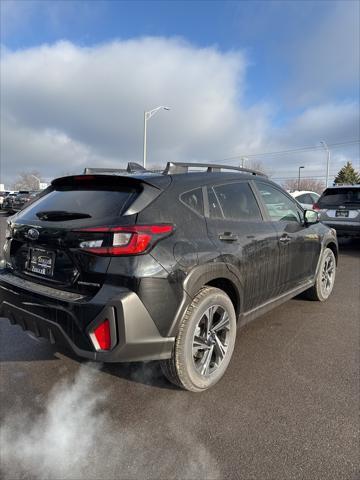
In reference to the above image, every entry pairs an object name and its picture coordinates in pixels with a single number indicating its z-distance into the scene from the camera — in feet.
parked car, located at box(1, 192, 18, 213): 77.67
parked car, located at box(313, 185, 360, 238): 28.81
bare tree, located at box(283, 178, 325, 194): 296.18
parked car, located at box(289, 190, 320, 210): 45.82
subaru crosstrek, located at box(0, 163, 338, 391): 7.49
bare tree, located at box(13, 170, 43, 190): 315.66
